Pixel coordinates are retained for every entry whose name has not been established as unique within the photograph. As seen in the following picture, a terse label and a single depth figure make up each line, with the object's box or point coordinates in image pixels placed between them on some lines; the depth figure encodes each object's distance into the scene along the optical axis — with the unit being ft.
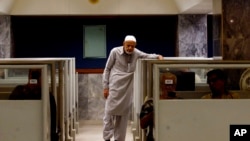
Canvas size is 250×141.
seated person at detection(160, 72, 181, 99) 11.73
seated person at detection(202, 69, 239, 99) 12.13
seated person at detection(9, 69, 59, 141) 11.68
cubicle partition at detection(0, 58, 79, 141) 12.53
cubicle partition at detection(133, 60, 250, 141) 11.41
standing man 17.98
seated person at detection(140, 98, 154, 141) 12.36
